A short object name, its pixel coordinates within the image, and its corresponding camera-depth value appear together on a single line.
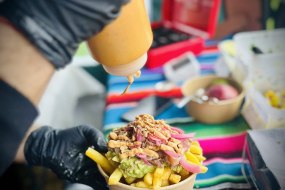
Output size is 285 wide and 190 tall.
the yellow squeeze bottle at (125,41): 0.81
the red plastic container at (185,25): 2.04
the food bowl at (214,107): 1.41
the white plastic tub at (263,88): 1.33
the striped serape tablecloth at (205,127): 1.21
